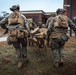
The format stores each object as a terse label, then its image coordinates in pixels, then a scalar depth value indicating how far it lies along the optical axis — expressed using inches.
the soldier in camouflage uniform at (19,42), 132.3
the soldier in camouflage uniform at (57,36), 130.4
